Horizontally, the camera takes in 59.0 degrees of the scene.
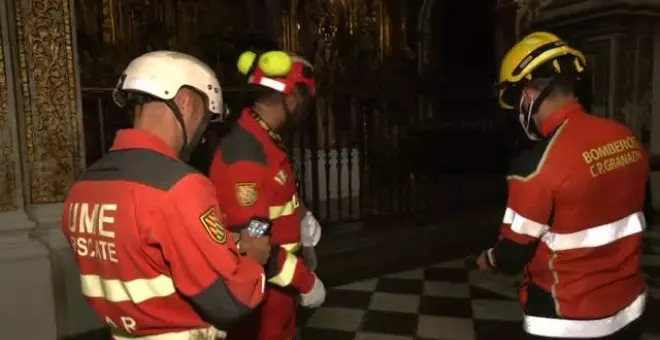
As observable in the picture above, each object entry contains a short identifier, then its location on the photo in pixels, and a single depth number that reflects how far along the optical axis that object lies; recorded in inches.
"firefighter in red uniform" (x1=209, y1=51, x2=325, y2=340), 84.3
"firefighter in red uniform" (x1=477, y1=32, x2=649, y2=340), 70.8
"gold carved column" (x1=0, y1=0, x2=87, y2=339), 130.0
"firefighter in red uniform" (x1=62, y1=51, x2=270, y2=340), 54.9
